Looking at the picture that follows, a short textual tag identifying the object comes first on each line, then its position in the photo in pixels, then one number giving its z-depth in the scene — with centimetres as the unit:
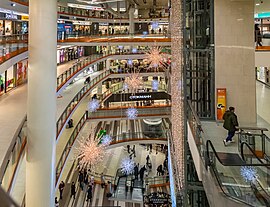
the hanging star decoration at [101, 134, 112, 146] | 2156
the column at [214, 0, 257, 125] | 976
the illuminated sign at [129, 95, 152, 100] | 2802
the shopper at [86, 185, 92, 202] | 1556
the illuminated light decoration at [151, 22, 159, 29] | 4018
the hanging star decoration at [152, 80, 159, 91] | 3123
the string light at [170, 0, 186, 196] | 984
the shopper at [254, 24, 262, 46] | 1195
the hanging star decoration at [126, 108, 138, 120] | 2334
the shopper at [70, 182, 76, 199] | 1583
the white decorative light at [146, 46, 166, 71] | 2099
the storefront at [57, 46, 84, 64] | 2849
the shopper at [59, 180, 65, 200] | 1506
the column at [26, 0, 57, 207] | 816
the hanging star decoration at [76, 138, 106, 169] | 1590
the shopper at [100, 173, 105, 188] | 1824
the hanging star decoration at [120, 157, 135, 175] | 2042
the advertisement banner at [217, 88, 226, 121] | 985
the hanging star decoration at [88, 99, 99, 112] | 2260
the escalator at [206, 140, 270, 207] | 402
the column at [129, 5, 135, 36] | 3244
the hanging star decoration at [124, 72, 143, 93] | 2402
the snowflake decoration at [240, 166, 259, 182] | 428
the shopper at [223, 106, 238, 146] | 704
